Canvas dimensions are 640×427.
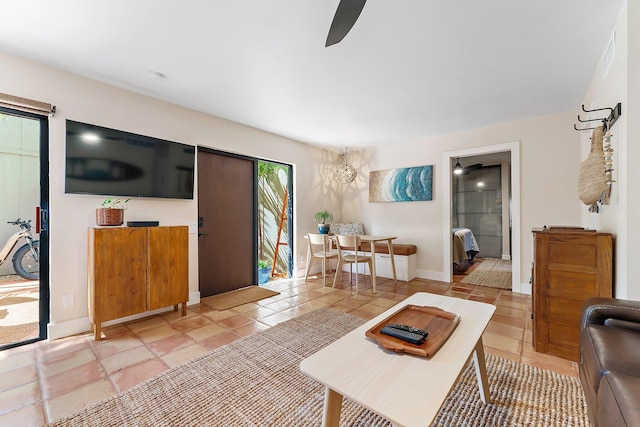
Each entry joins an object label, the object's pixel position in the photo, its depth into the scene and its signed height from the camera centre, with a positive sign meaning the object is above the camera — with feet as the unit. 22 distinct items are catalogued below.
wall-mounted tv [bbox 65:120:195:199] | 7.84 +1.63
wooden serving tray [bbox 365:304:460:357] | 3.57 -1.82
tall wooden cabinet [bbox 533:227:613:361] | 6.12 -1.61
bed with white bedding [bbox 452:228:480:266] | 15.98 -2.16
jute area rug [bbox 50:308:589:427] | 4.54 -3.52
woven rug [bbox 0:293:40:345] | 7.48 -3.21
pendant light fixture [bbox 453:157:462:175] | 19.11 +3.37
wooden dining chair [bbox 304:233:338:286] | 12.93 -2.04
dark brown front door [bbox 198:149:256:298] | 11.51 -0.42
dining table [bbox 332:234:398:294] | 12.12 -1.78
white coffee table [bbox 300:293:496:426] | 2.63 -1.88
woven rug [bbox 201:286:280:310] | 10.50 -3.57
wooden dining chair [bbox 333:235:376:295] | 12.15 -1.95
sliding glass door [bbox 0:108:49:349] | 7.36 +0.30
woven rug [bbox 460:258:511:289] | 13.50 -3.54
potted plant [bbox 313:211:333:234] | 15.97 -0.23
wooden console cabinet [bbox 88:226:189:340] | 7.50 -1.75
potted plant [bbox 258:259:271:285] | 13.75 -3.03
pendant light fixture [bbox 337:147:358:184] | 16.57 +2.51
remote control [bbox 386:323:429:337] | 3.94 -1.76
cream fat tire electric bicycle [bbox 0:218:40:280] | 7.61 -1.16
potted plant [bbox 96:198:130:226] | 7.89 -0.05
